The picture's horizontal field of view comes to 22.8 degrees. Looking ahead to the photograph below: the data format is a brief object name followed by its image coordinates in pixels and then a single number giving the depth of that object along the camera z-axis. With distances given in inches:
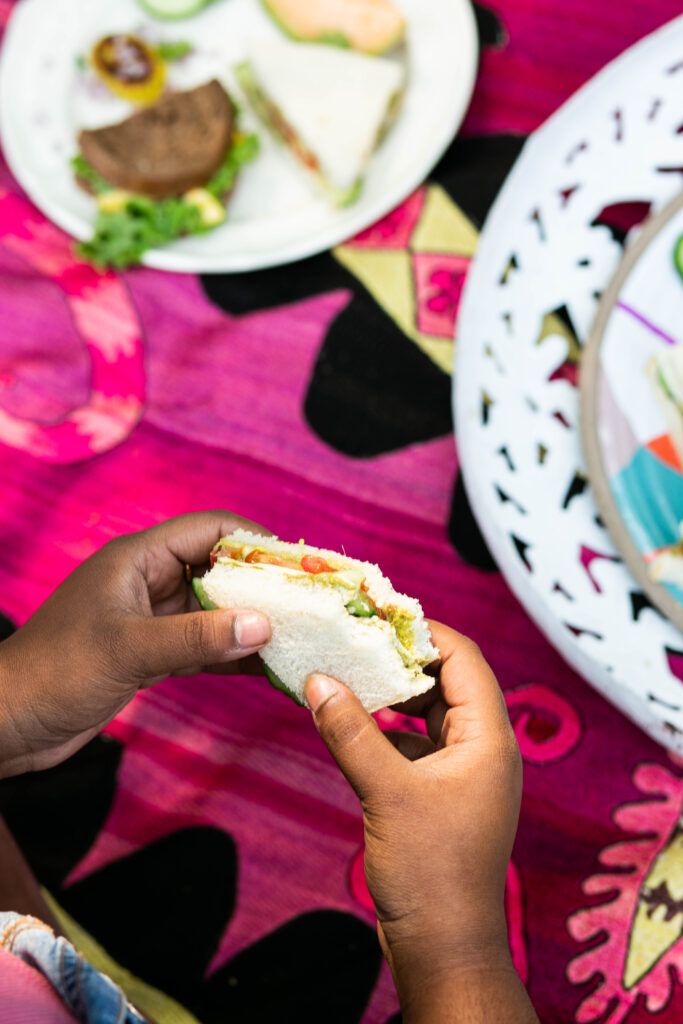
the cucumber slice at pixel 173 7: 37.9
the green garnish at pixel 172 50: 38.0
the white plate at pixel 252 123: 35.9
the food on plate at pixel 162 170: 36.5
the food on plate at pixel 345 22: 37.0
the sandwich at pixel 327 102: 36.9
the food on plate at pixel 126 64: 37.4
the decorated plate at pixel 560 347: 31.5
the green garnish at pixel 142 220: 36.3
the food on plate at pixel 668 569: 31.1
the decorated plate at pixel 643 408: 31.5
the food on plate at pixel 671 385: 31.9
